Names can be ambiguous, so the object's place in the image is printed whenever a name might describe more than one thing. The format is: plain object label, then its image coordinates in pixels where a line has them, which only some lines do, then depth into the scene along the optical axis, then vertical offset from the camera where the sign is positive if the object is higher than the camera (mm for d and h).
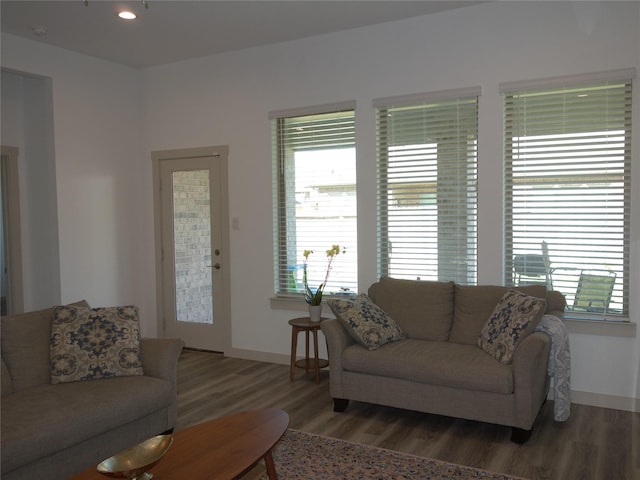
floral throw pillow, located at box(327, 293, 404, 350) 3832 -737
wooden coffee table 2135 -975
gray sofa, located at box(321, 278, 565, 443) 3289 -926
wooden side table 4590 -1068
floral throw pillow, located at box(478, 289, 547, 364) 3389 -679
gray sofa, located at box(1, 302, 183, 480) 2560 -952
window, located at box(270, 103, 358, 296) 4977 +267
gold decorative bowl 1970 -885
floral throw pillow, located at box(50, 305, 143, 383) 3234 -733
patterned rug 2896 -1370
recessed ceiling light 4383 +1732
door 5668 -234
